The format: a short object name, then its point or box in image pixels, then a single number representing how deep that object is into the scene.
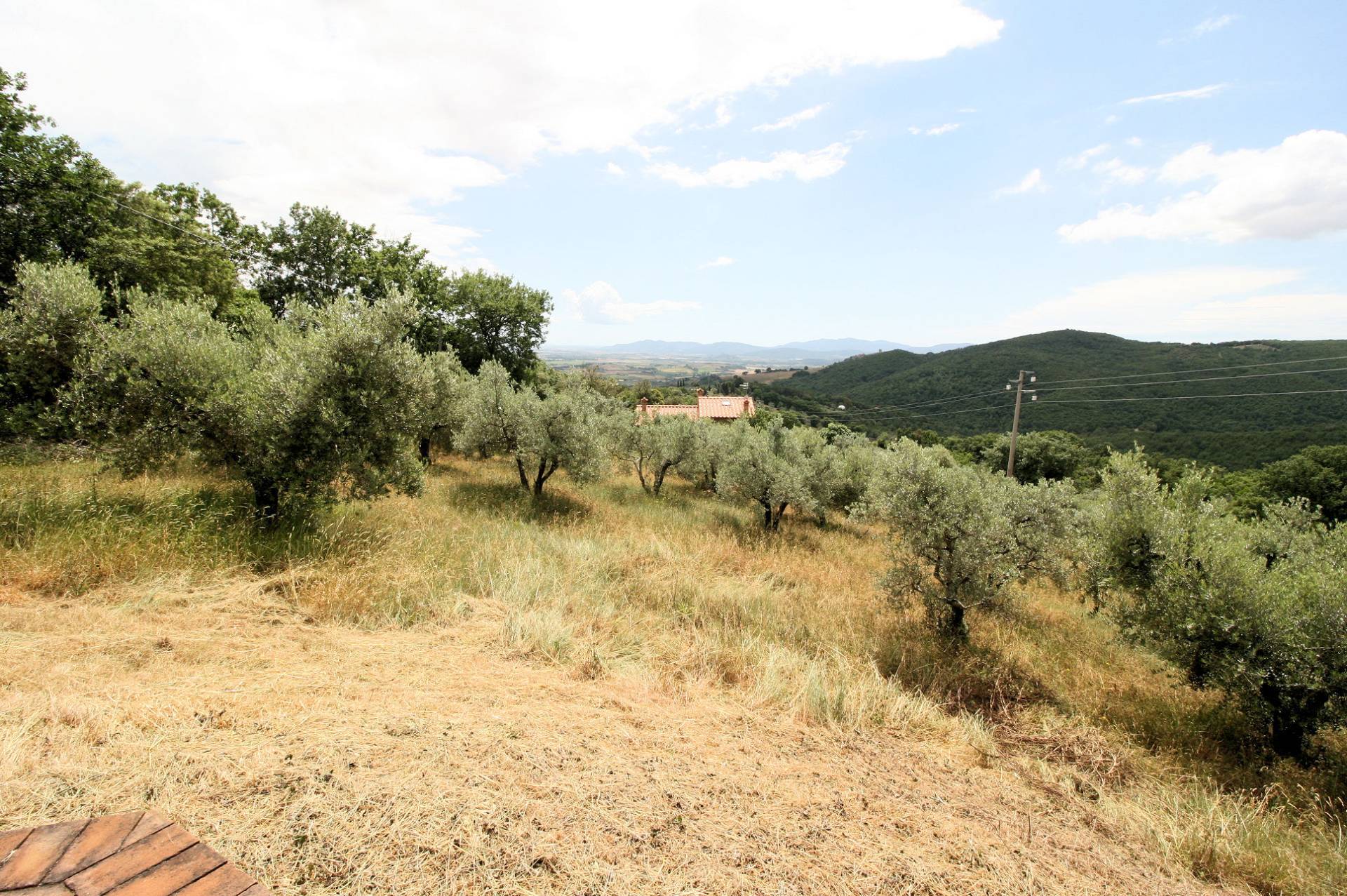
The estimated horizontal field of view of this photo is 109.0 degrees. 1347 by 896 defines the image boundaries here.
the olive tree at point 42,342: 7.40
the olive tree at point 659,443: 21.92
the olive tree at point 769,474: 16.20
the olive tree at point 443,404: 17.81
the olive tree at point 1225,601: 6.09
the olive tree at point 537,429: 15.34
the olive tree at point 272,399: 7.38
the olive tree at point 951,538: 8.60
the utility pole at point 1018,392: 24.09
